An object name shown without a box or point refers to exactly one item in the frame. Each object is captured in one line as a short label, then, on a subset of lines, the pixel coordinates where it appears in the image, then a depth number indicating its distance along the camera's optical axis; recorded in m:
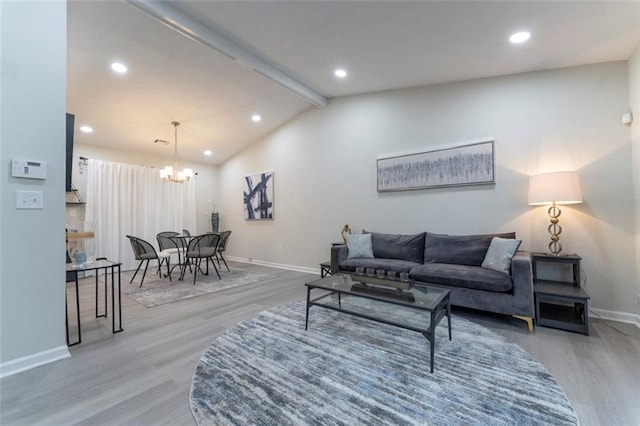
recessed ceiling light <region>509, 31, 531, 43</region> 2.52
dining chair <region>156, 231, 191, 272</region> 4.95
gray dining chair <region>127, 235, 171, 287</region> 4.32
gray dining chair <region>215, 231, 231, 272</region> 5.21
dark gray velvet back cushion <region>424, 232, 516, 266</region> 3.18
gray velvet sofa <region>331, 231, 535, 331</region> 2.56
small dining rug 3.64
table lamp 2.70
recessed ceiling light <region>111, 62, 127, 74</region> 3.31
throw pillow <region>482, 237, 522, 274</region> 2.78
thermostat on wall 1.86
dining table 4.63
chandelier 4.79
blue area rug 1.43
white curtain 5.23
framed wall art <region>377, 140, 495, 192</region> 3.47
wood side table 2.42
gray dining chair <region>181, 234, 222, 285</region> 4.55
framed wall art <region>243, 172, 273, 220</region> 5.88
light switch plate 1.88
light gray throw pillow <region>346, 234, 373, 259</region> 3.92
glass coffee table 1.99
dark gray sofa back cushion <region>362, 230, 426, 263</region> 3.68
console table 2.28
